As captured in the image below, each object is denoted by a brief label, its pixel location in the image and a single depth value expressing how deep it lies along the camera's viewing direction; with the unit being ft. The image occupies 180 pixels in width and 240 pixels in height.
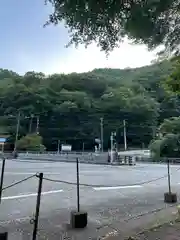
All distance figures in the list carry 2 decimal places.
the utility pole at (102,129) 107.56
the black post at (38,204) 5.47
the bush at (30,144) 78.50
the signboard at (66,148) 84.62
